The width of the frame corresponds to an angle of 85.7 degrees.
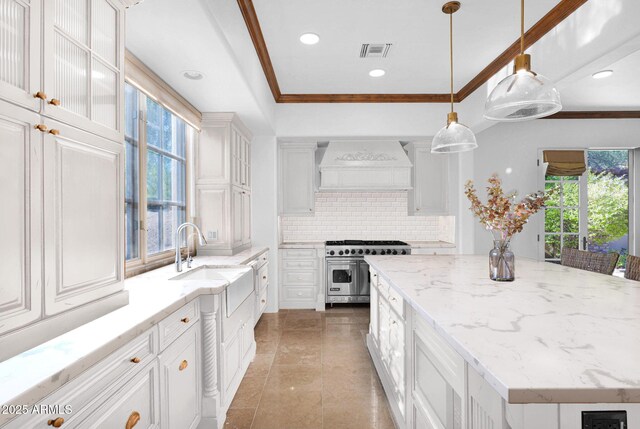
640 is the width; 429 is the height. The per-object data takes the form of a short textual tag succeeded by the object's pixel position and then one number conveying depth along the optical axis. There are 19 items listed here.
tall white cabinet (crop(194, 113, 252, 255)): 3.78
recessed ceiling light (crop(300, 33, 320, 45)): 3.03
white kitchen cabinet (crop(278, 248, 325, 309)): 4.94
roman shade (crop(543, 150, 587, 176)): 5.14
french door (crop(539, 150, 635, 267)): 5.21
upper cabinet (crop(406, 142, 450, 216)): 5.13
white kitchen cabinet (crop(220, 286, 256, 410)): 2.24
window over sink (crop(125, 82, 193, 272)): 2.60
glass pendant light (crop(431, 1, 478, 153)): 2.59
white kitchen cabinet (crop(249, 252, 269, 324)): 3.93
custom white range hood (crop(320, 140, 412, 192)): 5.01
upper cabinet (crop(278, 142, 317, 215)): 5.09
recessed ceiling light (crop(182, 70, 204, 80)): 2.71
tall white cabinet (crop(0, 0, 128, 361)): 1.03
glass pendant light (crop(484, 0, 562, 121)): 1.72
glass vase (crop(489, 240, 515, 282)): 2.01
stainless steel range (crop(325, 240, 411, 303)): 4.92
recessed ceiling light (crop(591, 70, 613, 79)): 3.67
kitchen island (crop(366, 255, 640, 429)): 0.84
